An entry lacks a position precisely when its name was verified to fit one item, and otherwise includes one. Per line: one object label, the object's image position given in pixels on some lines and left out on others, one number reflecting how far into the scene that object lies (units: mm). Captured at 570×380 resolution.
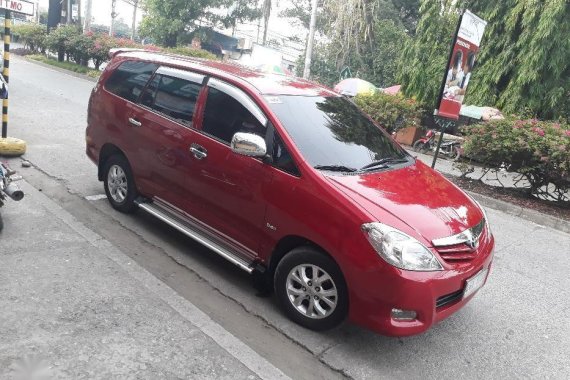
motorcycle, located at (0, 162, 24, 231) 4217
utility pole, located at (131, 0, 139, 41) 51656
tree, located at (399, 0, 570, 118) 13555
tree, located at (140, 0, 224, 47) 29547
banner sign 8016
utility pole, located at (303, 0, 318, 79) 20781
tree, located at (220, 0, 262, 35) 33784
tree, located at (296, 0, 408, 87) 20891
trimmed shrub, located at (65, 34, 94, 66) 22062
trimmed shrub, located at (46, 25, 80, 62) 23188
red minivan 3055
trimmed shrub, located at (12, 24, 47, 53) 27133
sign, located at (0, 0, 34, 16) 6268
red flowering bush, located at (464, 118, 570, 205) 7434
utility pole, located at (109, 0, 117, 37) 44250
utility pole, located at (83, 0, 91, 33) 25438
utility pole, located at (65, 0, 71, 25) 28030
